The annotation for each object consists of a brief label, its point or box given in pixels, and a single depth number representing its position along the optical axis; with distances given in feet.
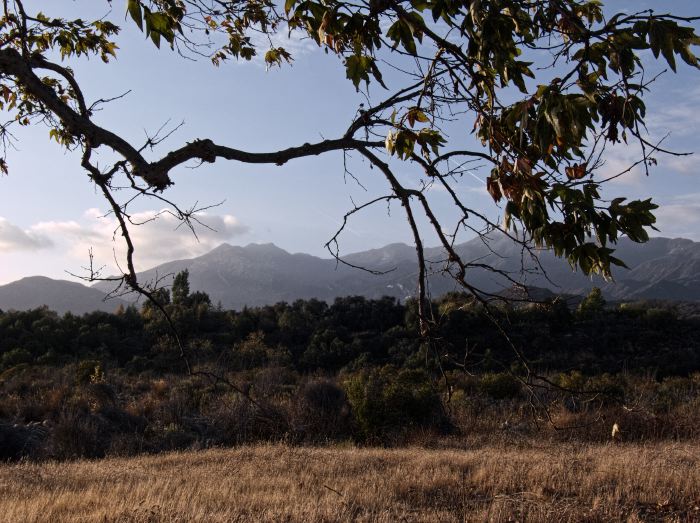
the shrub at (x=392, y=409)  41.75
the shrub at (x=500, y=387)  48.65
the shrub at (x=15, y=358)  69.21
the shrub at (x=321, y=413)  42.42
